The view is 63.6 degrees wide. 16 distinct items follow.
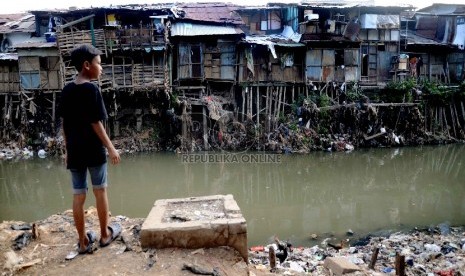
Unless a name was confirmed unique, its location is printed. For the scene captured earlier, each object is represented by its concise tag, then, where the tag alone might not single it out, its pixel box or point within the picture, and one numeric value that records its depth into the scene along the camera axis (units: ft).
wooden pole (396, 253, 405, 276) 19.72
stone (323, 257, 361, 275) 17.28
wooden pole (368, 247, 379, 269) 22.00
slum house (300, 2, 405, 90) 59.16
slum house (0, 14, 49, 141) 57.06
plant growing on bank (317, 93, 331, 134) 57.72
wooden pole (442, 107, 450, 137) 62.28
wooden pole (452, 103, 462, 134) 61.98
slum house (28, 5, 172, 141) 54.70
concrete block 12.25
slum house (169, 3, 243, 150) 57.06
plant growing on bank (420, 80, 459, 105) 60.64
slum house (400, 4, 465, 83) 64.49
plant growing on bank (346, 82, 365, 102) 59.47
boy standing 11.23
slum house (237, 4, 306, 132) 59.36
